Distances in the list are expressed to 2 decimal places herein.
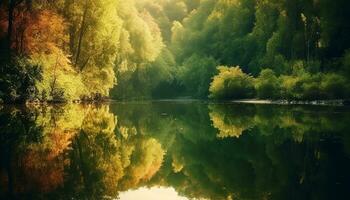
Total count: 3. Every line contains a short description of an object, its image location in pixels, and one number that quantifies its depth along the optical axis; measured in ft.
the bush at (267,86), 148.36
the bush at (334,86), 116.67
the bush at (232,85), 166.30
